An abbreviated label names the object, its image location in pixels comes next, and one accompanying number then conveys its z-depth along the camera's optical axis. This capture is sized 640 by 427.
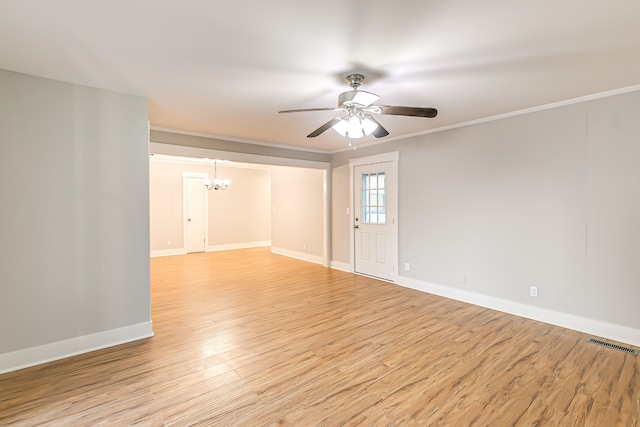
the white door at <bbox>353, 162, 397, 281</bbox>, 5.14
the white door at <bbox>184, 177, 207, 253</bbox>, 8.21
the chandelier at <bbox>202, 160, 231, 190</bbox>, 8.01
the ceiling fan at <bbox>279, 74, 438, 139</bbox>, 2.40
